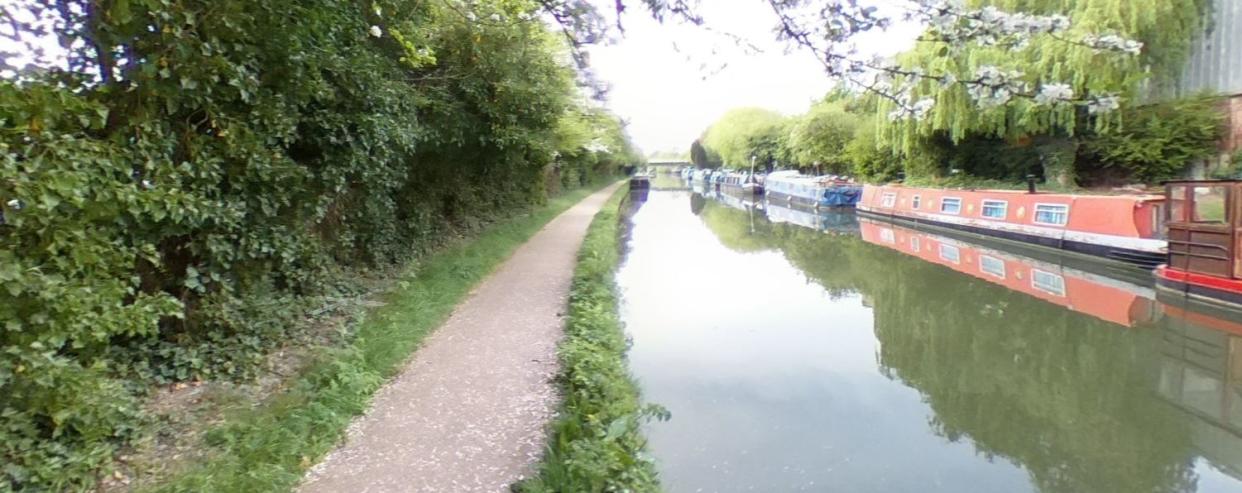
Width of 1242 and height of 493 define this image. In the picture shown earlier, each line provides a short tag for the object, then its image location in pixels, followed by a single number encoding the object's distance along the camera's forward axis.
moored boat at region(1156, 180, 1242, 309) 7.93
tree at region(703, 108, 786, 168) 46.91
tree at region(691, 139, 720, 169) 74.06
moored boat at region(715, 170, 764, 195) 38.81
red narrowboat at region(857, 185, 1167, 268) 10.87
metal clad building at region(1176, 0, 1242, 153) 14.42
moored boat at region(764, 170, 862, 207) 26.27
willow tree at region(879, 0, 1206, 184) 13.82
